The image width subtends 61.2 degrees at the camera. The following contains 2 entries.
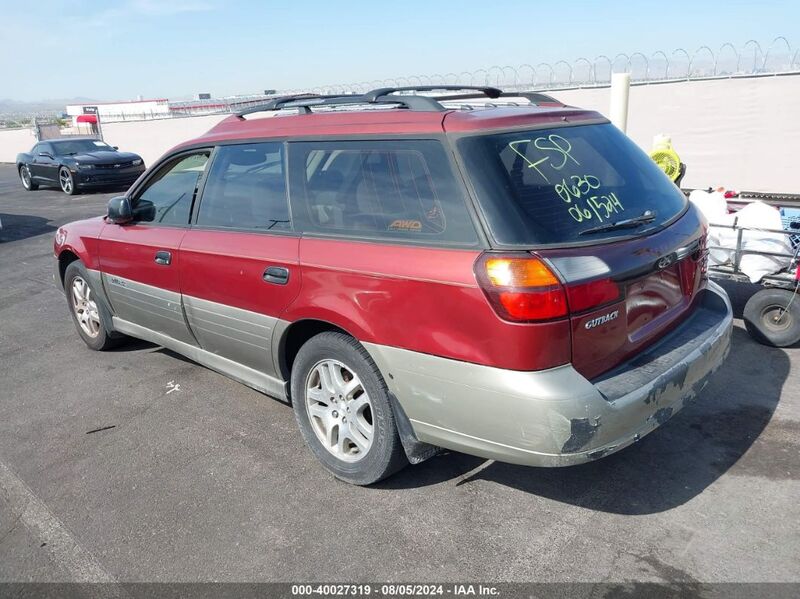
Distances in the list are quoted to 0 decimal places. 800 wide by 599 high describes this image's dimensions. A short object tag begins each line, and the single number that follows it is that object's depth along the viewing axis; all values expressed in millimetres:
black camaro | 17344
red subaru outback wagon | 2709
